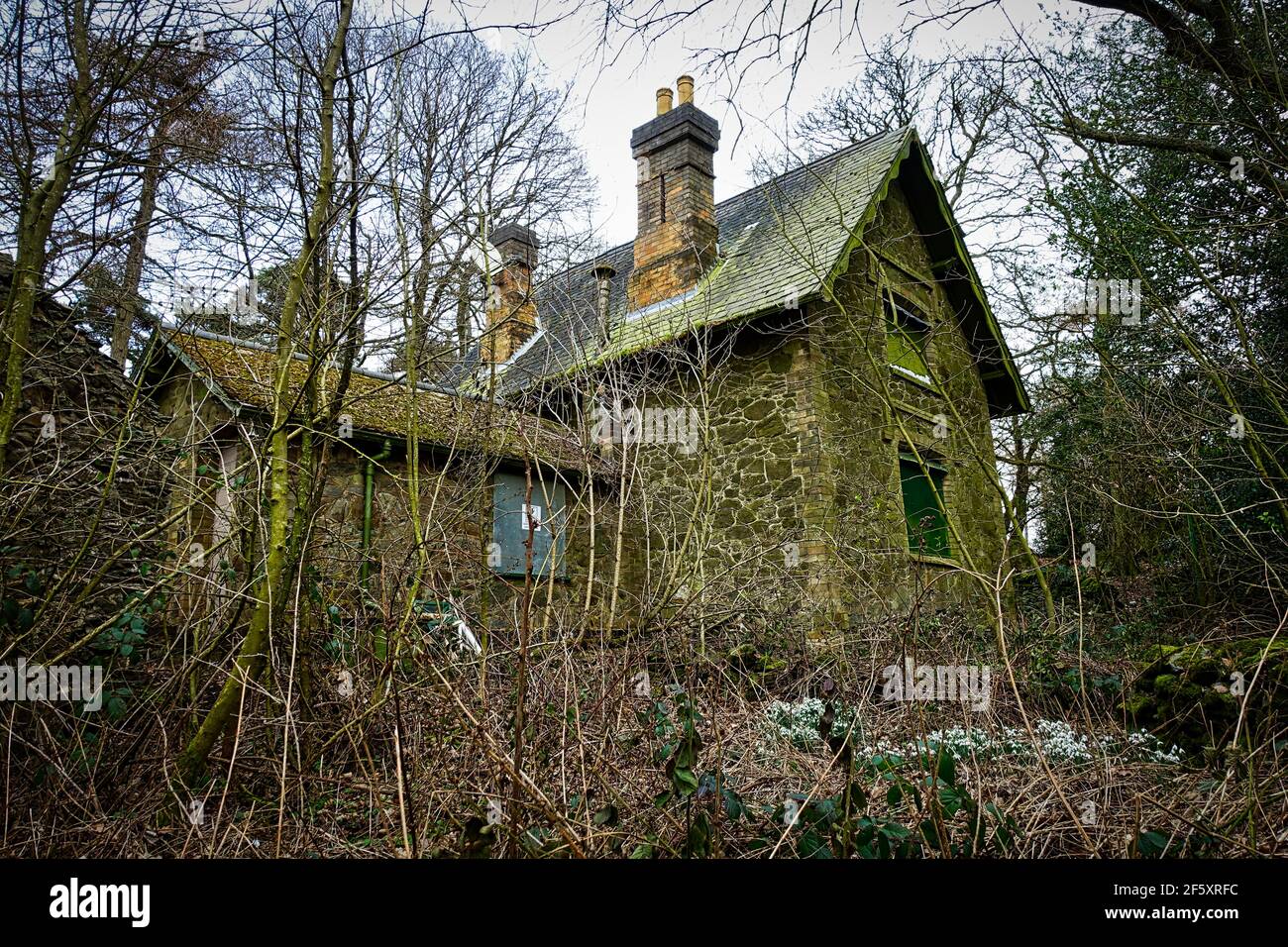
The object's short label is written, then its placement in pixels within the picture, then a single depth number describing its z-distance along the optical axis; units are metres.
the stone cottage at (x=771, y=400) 8.41
